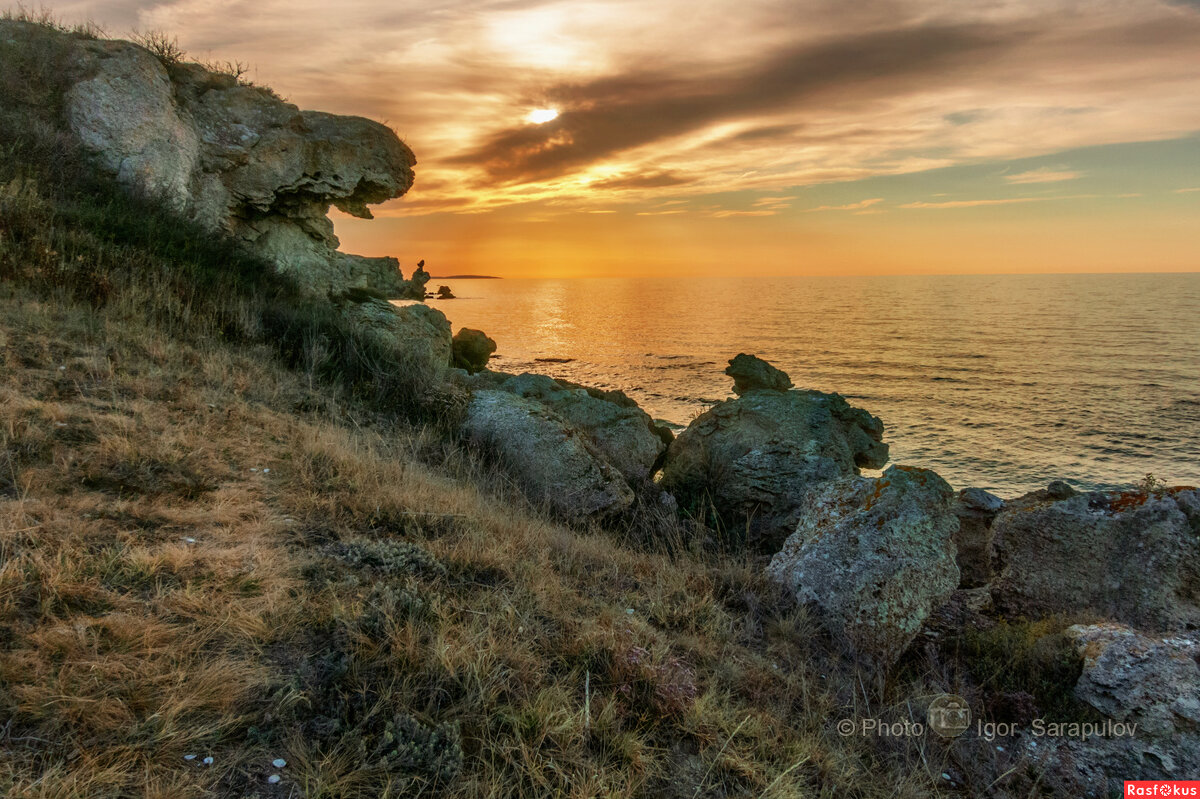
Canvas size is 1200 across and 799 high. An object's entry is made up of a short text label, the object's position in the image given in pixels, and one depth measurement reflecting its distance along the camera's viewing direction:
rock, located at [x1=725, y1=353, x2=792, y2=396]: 19.98
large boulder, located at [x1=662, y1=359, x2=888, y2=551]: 8.24
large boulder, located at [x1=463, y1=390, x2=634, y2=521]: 7.27
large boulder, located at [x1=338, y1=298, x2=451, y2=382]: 9.95
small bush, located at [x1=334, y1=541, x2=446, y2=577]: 4.04
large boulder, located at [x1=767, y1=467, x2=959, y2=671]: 4.69
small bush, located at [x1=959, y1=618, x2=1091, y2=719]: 4.07
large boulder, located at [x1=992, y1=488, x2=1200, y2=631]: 5.28
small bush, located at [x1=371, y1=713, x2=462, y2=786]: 2.60
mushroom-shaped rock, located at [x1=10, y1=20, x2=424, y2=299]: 11.02
